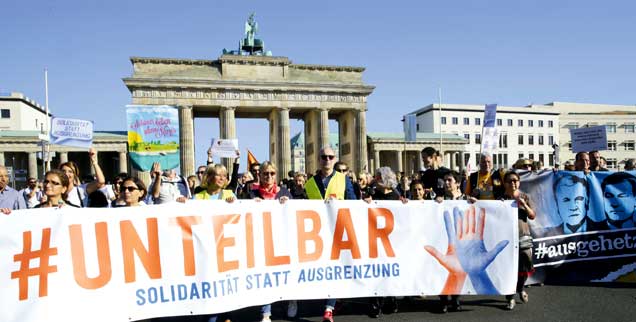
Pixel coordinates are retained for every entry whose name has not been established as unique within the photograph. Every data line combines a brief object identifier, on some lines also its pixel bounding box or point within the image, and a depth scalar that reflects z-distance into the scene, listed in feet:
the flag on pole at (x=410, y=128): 148.05
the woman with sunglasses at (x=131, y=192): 17.11
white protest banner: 14.96
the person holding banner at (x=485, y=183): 21.65
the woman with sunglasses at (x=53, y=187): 16.10
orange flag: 39.56
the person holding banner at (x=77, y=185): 20.49
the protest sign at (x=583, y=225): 23.25
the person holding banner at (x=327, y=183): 19.25
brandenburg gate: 144.36
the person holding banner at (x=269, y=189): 19.16
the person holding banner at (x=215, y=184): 18.62
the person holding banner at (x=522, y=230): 20.07
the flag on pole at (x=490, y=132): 38.12
